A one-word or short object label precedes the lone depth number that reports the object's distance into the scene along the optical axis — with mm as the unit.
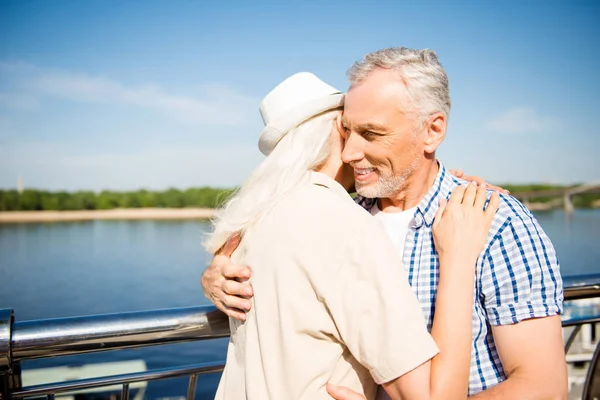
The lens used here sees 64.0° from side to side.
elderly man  1368
